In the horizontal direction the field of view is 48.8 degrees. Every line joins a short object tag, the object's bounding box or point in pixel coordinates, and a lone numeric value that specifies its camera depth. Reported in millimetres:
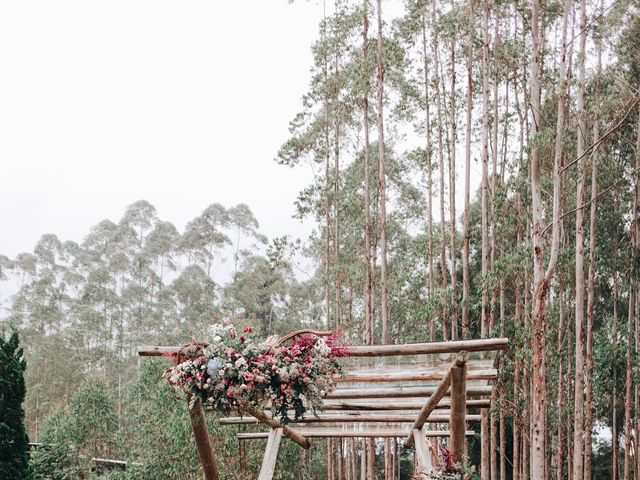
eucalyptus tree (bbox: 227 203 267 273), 27703
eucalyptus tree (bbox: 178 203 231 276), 28047
